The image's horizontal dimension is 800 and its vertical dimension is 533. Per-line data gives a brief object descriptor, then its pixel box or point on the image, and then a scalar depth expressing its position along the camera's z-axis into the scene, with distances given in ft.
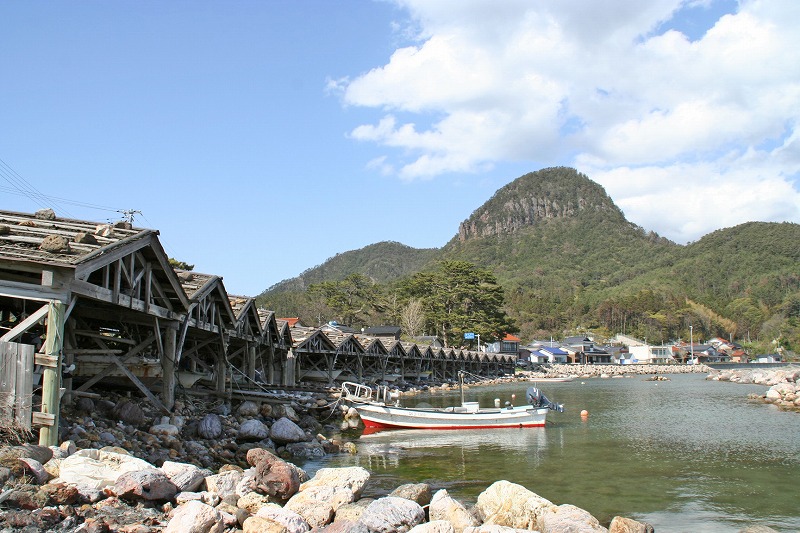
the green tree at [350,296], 317.83
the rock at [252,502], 33.27
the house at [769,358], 396.47
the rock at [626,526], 31.37
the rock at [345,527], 29.13
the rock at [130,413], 47.09
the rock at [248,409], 66.95
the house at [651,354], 404.16
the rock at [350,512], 32.76
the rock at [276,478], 36.76
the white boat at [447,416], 79.87
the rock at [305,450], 56.65
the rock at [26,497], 26.43
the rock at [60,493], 27.94
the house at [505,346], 333.62
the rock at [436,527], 29.01
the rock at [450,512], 31.89
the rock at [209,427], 51.88
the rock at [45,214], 43.09
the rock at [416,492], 35.81
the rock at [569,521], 30.76
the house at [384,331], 258.98
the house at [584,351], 378.12
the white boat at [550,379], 249.14
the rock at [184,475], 33.30
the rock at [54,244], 34.50
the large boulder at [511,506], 33.01
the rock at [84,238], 37.22
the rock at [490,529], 29.22
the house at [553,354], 368.68
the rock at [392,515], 30.66
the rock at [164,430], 46.01
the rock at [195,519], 27.55
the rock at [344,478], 37.27
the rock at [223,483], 34.27
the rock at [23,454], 28.39
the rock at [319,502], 32.91
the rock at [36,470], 28.94
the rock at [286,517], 30.50
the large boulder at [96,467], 30.50
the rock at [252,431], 56.24
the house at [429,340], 264.11
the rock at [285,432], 58.54
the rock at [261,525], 29.22
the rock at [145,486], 30.45
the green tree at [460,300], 299.79
